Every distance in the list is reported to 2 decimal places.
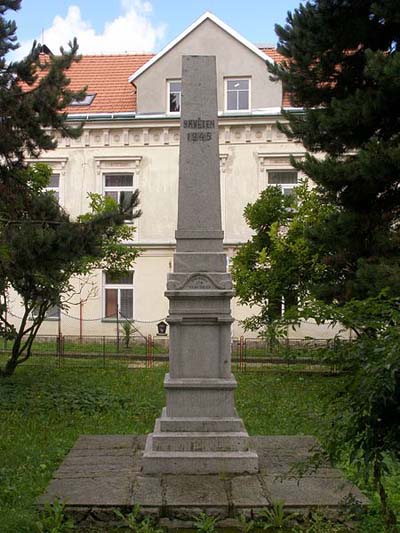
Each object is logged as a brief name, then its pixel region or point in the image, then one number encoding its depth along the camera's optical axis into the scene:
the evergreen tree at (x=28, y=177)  10.55
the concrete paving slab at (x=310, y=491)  6.25
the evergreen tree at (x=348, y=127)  12.43
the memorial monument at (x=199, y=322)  7.32
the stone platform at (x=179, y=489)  6.12
